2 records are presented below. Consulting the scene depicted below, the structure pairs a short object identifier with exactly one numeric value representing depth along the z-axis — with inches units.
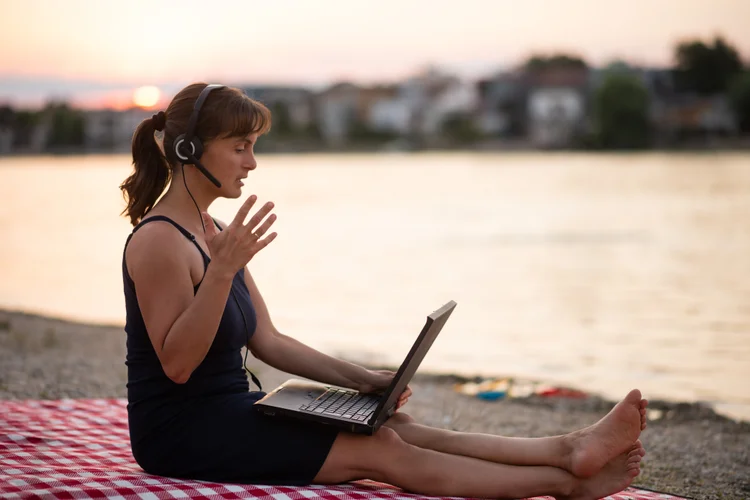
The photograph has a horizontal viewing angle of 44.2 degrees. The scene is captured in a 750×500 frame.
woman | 118.4
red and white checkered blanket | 115.0
